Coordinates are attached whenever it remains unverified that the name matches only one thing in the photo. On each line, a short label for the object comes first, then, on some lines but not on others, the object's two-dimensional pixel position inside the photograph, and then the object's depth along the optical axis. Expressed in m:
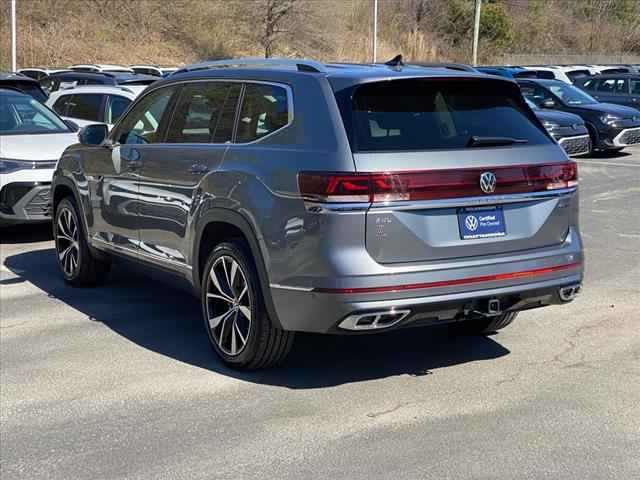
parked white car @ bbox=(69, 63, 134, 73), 24.46
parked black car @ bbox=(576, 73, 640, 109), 24.00
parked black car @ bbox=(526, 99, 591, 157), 18.33
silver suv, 5.03
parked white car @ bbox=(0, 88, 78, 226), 9.98
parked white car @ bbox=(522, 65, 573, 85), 27.41
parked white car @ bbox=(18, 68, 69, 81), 25.25
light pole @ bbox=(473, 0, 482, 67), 45.25
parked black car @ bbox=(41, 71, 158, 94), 16.77
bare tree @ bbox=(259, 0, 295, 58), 49.97
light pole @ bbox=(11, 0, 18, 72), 27.79
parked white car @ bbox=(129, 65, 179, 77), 26.20
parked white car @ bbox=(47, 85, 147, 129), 13.74
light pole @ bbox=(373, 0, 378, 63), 45.03
